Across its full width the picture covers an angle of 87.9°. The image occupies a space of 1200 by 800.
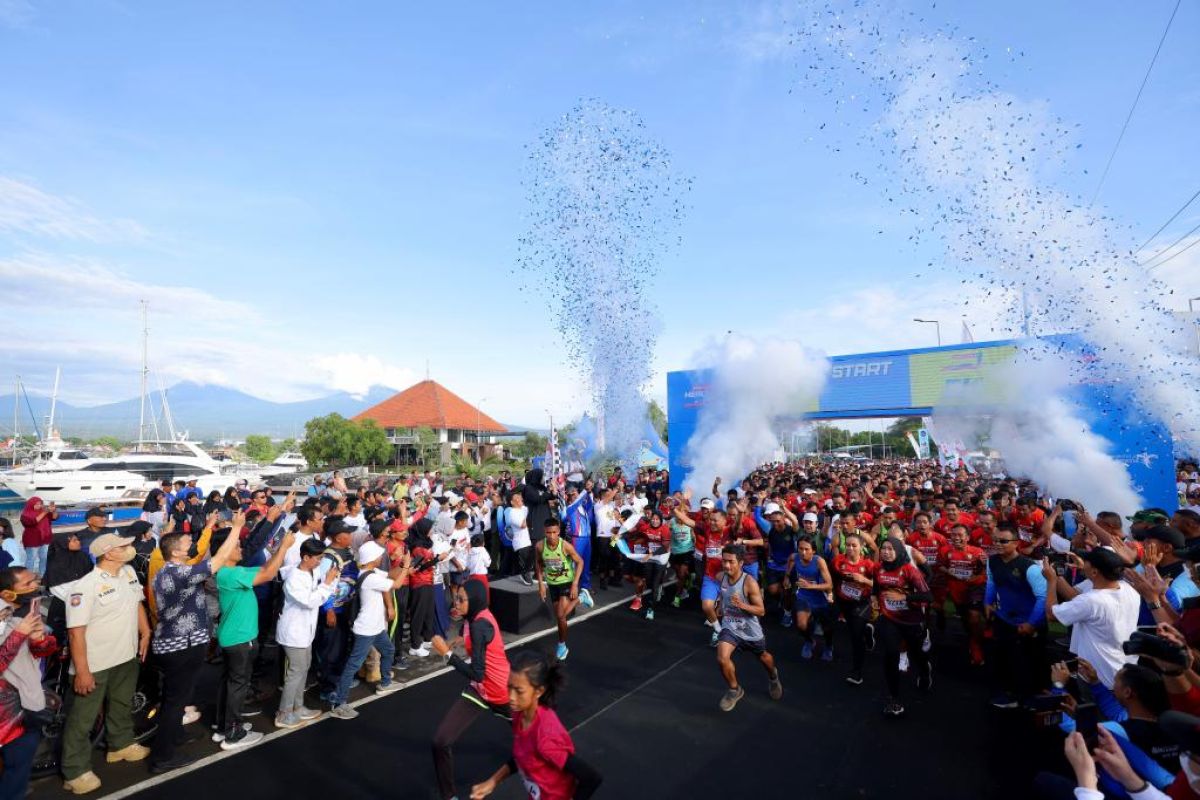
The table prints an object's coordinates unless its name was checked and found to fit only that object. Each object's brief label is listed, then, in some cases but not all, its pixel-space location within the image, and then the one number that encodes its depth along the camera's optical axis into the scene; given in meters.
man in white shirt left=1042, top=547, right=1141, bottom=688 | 4.27
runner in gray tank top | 6.18
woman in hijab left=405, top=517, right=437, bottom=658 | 6.83
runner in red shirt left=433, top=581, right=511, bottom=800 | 4.21
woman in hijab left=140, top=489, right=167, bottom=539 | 11.41
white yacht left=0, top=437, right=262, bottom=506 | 22.91
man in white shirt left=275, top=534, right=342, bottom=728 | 5.48
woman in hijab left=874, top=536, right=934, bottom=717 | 6.16
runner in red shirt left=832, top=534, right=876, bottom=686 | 6.77
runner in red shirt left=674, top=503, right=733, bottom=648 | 7.52
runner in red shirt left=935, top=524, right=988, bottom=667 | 7.38
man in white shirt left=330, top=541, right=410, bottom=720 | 6.01
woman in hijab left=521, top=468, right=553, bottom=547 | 10.62
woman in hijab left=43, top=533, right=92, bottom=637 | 6.97
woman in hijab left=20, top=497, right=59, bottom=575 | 10.13
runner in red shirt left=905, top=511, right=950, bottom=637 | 8.02
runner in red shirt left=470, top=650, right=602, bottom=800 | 3.00
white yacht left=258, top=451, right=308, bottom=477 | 41.88
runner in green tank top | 7.69
